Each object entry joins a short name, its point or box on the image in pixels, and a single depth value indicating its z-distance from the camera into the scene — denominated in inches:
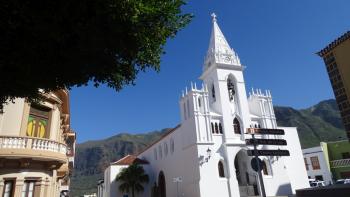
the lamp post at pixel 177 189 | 1320.6
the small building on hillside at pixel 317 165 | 1695.3
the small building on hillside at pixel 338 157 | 1648.6
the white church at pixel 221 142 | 1183.6
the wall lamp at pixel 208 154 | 1172.5
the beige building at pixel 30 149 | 486.0
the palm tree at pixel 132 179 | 1569.9
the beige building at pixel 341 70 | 436.1
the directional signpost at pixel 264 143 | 496.2
